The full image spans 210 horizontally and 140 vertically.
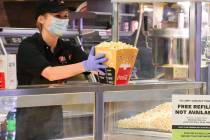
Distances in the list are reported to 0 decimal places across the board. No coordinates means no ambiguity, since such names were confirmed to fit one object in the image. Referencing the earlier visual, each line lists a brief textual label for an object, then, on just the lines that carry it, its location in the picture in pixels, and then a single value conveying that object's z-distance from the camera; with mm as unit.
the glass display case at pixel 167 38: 3212
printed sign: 2511
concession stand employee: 2861
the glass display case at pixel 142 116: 2864
